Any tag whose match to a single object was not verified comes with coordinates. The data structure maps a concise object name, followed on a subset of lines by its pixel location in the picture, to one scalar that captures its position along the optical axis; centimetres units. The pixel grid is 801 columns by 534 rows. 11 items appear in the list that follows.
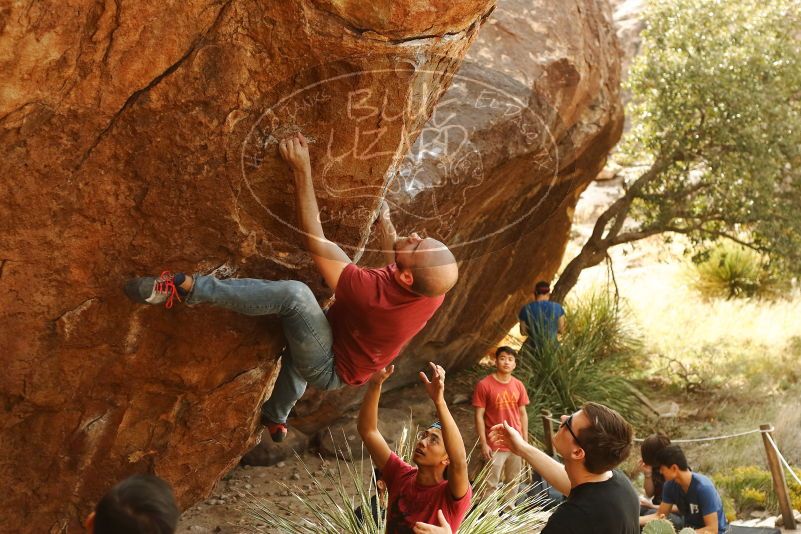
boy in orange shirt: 744
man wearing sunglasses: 351
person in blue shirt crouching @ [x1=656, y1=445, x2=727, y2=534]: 595
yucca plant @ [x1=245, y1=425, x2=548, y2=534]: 577
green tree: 1132
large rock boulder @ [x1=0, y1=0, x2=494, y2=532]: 412
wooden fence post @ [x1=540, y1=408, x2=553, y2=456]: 814
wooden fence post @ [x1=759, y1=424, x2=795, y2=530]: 725
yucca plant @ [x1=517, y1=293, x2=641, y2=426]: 1045
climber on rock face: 430
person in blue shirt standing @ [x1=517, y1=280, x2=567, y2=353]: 1015
